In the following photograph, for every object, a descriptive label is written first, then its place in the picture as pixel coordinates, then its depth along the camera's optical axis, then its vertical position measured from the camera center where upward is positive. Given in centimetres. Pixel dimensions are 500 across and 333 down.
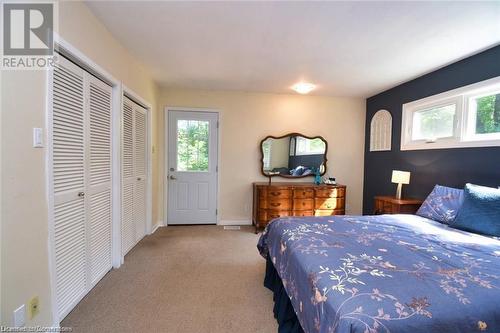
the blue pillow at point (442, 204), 228 -41
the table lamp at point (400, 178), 329 -22
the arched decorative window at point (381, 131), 393 +53
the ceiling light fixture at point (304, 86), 348 +108
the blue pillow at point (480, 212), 193 -40
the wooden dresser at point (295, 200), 379 -66
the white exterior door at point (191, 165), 412 -15
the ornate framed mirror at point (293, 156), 430 +7
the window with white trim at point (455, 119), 252 +56
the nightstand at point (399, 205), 308 -57
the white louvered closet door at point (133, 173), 279 -23
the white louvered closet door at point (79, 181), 168 -22
